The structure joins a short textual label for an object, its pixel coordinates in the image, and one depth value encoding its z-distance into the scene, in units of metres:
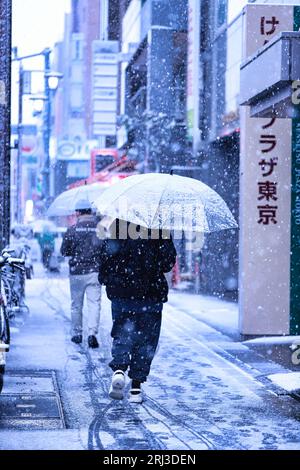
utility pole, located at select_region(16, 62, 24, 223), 35.47
